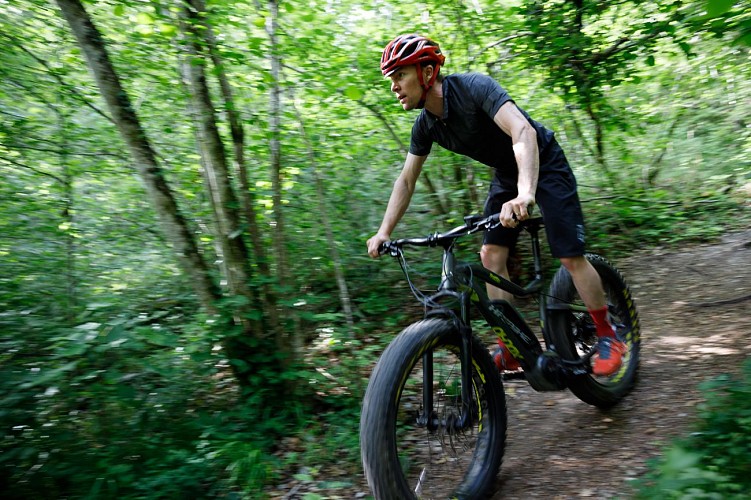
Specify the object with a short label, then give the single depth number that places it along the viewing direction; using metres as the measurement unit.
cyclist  2.81
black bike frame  2.66
